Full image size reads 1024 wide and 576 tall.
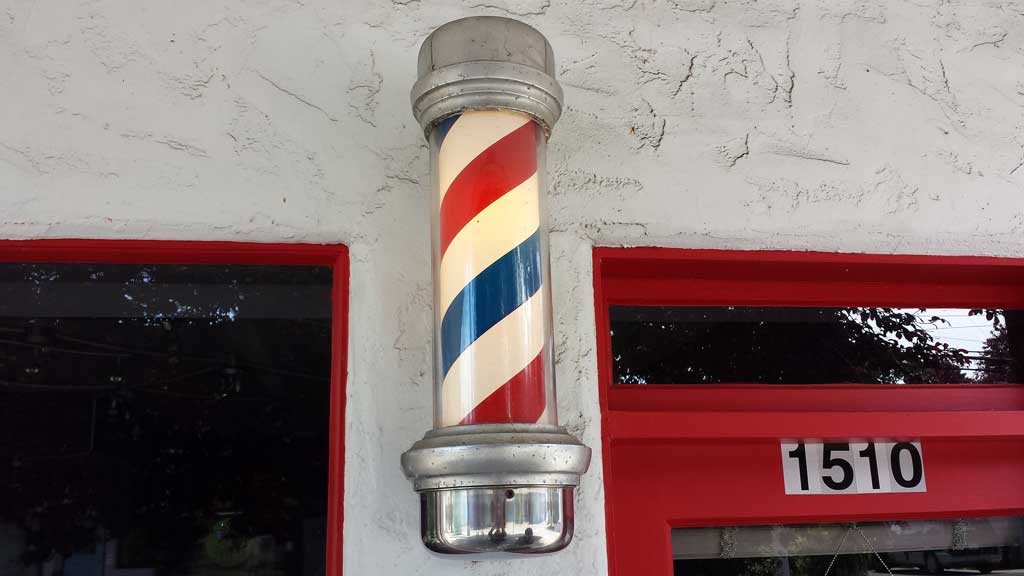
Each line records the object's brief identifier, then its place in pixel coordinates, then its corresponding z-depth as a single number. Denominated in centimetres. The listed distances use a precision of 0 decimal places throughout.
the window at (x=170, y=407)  141
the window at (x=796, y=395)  157
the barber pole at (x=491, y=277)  112
